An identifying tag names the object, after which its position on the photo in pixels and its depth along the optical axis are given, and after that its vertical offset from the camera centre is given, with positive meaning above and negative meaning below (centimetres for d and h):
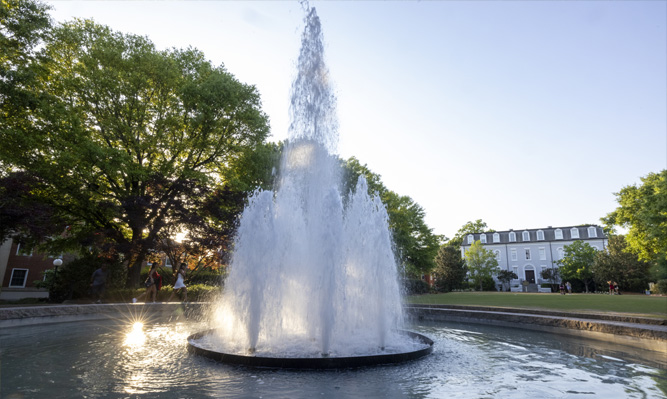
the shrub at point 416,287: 3891 -56
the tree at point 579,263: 5578 +373
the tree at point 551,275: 6366 +188
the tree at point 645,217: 2262 +568
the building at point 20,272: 3134 +15
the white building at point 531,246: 6819 +802
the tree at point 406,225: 3266 +605
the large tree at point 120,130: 1661 +781
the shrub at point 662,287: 3453 +9
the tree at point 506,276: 6800 +165
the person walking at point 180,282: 1594 -24
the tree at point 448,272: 5591 +177
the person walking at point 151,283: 1510 -33
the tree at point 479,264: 6272 +366
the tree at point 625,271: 4759 +221
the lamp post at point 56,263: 1769 +56
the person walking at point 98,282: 1585 -32
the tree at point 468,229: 9012 +1415
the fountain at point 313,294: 663 -31
